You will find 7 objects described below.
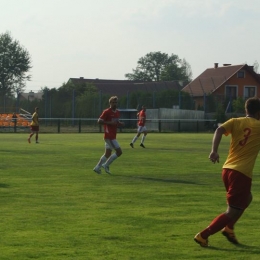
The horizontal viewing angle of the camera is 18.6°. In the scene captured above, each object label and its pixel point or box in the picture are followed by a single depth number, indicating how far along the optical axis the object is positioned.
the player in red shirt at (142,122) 33.97
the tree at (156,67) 163.75
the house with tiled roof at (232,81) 86.06
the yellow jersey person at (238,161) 8.73
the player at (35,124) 38.12
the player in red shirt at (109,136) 18.64
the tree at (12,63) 112.88
